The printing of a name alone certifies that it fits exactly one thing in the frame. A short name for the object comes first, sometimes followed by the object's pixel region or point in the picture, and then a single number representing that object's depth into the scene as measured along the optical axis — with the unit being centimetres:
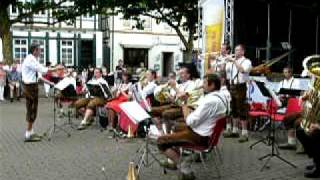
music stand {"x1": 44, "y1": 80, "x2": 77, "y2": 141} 1078
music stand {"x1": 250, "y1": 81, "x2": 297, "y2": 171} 750
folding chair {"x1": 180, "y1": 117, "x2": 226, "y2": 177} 619
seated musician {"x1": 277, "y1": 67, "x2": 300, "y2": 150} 858
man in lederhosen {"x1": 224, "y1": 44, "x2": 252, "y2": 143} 923
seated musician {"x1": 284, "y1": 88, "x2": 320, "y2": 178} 647
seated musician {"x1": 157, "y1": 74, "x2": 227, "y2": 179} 611
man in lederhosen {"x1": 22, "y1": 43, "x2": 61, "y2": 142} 933
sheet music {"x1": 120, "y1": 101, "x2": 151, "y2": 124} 663
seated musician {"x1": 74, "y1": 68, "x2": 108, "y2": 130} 1110
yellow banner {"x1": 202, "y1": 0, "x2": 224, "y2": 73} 1204
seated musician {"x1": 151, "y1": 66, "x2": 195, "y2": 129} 785
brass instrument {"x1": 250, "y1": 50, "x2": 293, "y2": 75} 993
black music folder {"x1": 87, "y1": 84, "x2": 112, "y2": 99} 1094
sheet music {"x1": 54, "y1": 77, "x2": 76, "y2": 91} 1103
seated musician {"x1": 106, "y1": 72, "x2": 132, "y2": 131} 1025
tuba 639
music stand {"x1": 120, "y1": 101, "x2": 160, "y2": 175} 663
